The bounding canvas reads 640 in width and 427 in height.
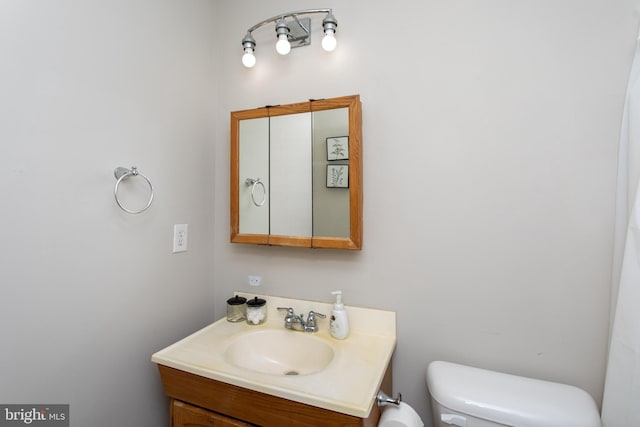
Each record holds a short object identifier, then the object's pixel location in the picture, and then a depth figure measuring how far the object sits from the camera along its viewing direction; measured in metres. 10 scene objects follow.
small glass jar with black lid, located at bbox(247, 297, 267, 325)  1.35
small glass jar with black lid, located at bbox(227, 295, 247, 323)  1.38
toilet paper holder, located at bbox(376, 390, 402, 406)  0.90
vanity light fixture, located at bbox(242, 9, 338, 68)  1.20
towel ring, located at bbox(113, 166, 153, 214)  1.04
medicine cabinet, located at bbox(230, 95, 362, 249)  1.21
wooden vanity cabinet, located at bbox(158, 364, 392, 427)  0.82
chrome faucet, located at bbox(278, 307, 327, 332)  1.27
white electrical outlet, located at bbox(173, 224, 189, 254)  1.32
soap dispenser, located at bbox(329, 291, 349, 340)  1.19
